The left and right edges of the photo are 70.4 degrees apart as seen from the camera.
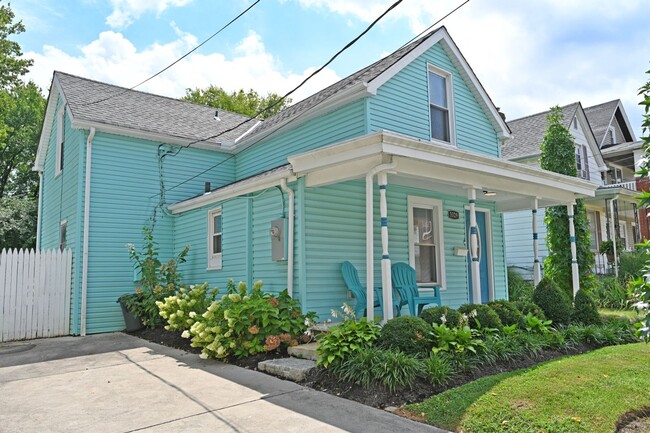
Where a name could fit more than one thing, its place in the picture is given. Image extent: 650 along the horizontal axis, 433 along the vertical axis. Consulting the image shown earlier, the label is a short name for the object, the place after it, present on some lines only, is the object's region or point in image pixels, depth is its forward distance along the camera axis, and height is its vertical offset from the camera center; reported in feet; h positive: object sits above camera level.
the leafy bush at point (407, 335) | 17.48 -2.79
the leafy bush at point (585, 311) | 25.46 -2.88
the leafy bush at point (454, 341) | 17.42 -3.07
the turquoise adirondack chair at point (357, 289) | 25.08 -1.48
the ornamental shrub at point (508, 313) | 22.09 -2.56
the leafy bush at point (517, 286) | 44.19 -2.62
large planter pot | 31.19 -3.71
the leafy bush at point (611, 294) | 41.42 -3.26
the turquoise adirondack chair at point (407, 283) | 25.00 -1.21
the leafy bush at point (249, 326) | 21.03 -2.91
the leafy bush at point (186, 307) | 26.25 -2.40
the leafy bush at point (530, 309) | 23.56 -2.53
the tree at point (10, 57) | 63.18 +29.80
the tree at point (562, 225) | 41.01 +3.19
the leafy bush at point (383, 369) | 15.25 -3.65
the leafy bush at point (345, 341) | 17.03 -2.98
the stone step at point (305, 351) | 19.56 -3.82
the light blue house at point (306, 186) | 24.47 +4.64
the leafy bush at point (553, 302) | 24.59 -2.31
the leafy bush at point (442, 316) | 19.70 -2.36
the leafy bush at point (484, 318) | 20.81 -2.59
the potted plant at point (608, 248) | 55.06 +1.30
